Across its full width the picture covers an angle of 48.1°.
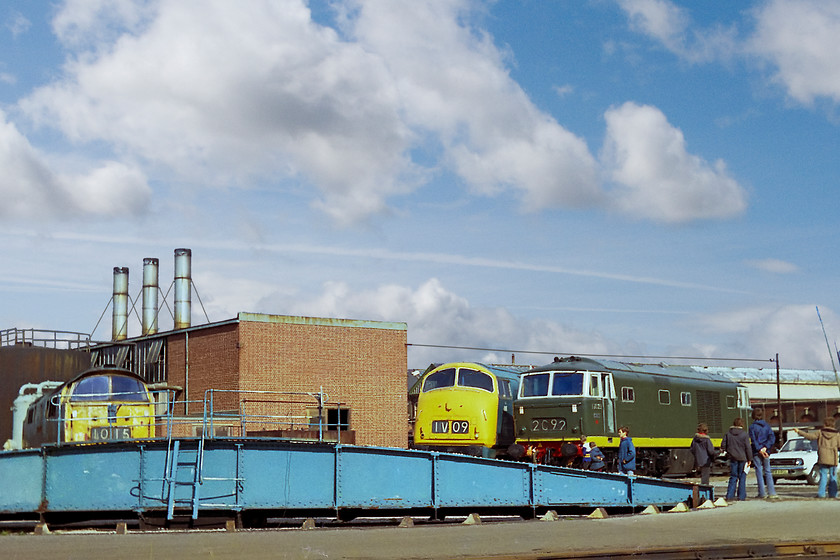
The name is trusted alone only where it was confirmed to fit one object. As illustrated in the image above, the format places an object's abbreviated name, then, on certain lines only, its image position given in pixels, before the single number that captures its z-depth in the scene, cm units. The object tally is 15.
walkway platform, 1620
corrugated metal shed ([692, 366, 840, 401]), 6744
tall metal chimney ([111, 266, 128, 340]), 5497
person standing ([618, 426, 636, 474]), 1959
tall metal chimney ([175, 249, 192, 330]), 5134
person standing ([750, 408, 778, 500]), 1867
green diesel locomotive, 2434
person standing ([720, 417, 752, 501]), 1847
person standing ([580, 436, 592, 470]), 2073
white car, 2625
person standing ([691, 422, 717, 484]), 1919
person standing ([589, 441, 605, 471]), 2056
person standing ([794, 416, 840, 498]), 1800
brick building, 3700
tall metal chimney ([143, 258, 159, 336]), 5416
